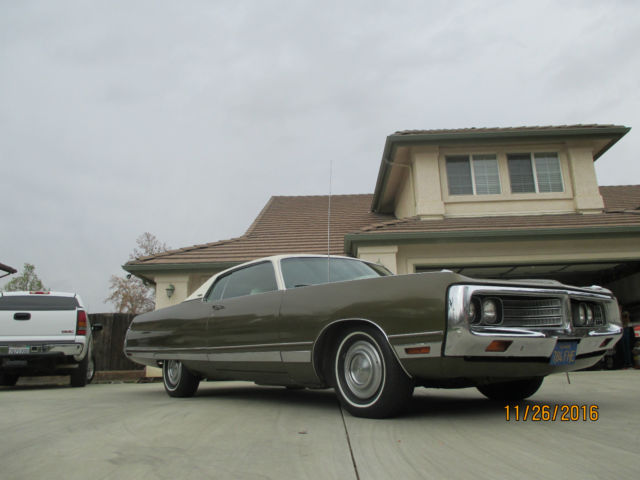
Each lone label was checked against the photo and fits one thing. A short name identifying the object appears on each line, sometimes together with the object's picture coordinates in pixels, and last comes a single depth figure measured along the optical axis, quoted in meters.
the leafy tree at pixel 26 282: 41.78
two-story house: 10.37
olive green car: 3.13
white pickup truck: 7.95
